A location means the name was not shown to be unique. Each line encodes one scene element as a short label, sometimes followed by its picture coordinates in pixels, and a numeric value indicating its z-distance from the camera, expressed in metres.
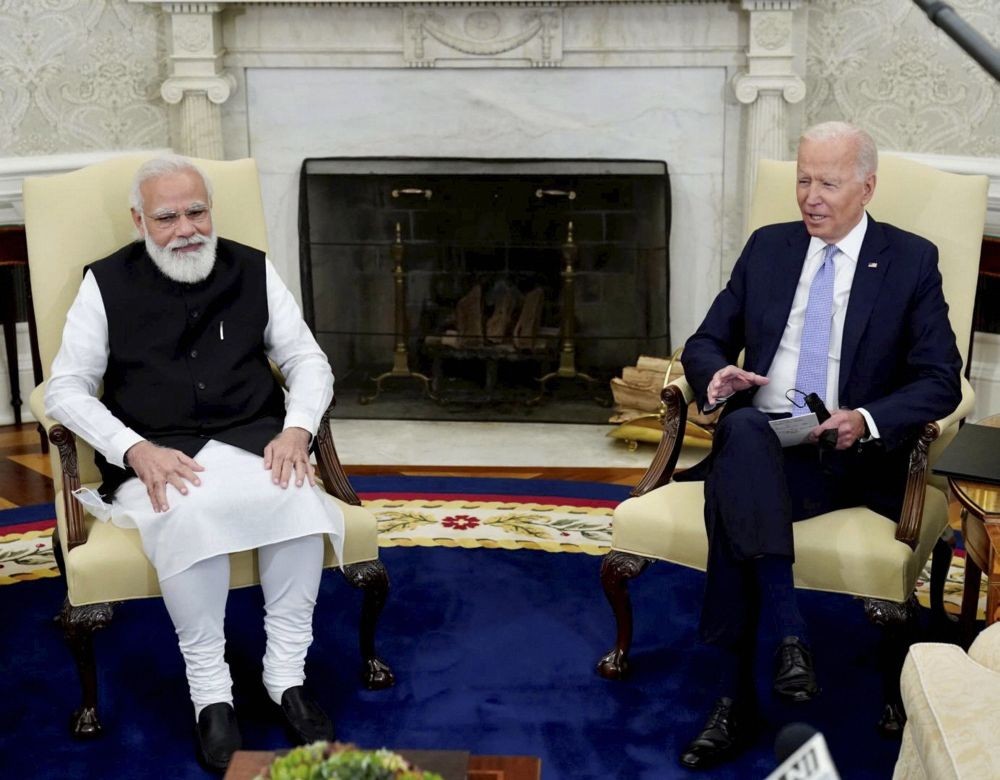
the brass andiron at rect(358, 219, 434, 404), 4.87
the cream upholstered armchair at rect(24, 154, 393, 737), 2.59
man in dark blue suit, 2.52
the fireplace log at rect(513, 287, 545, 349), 4.87
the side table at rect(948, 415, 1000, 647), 2.26
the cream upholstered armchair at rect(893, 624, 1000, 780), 1.74
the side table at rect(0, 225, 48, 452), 4.26
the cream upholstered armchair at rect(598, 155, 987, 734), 2.56
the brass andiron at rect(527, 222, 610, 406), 4.79
